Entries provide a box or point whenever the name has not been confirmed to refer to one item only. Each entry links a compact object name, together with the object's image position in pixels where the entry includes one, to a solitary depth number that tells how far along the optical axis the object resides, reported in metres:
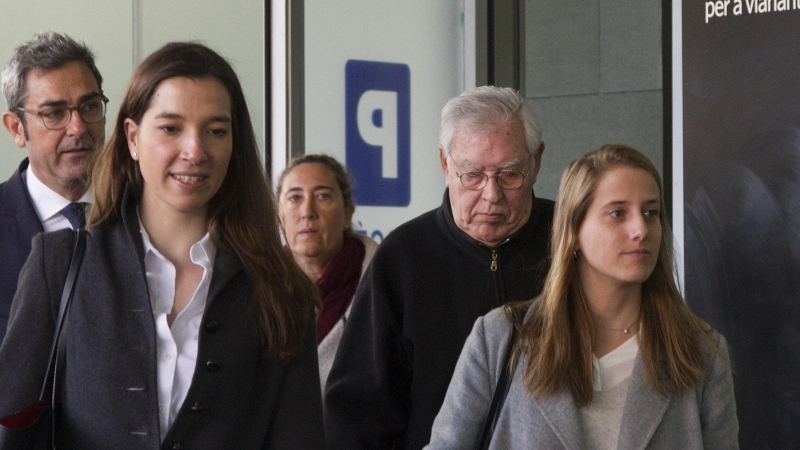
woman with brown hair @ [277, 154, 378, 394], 4.68
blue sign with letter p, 6.78
